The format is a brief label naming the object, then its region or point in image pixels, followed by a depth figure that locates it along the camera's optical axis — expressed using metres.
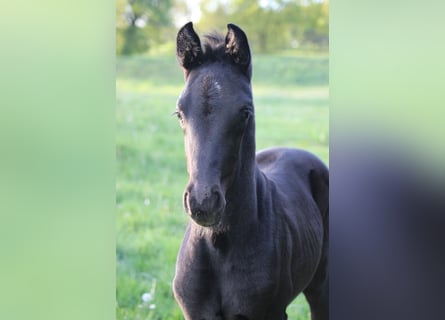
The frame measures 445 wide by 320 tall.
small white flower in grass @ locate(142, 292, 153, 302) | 2.96
